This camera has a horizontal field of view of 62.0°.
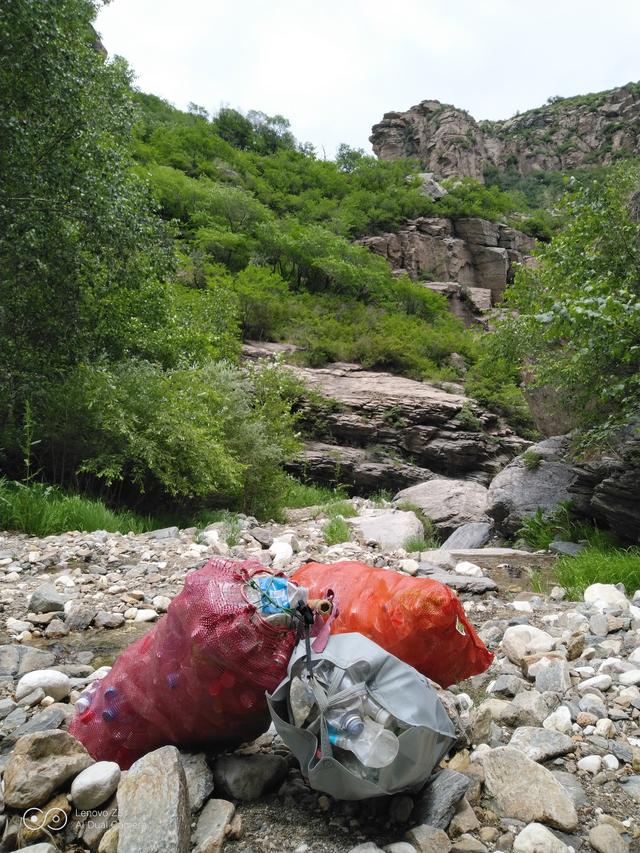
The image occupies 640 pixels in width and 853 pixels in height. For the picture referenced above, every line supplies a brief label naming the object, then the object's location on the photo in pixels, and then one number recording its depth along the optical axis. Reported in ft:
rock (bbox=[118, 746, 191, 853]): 4.57
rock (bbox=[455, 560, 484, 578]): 18.08
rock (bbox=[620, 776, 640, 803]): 5.98
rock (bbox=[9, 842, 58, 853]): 4.48
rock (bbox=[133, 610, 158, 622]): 12.39
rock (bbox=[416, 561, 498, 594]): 15.88
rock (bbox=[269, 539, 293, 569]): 18.49
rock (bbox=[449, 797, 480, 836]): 5.31
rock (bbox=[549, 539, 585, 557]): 21.63
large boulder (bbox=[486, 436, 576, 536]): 28.27
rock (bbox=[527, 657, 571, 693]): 8.50
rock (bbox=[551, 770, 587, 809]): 5.86
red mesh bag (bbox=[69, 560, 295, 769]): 5.43
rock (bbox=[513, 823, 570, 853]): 4.99
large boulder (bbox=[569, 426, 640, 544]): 19.76
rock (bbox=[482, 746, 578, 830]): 5.45
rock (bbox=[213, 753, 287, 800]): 5.71
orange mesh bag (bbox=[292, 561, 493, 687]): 6.48
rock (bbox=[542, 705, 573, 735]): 7.37
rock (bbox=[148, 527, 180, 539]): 20.71
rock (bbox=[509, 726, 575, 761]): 6.69
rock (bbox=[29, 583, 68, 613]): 12.29
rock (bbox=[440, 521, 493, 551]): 29.48
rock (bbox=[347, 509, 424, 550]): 24.86
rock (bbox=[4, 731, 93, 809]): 5.13
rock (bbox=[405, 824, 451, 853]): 4.86
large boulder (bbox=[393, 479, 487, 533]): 36.19
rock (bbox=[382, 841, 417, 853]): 4.81
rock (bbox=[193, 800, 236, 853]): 4.88
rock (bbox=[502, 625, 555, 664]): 10.23
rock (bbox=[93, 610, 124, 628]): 11.82
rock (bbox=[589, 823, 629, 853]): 5.07
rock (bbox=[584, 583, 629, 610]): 13.47
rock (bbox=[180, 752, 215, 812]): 5.43
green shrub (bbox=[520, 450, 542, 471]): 31.17
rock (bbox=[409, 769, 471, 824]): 5.28
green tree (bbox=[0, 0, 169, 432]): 23.22
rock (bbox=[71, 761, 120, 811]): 5.17
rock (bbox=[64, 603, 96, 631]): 11.65
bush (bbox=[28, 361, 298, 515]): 23.45
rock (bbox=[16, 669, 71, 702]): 8.13
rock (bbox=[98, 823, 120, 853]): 4.74
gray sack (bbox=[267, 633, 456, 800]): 4.73
